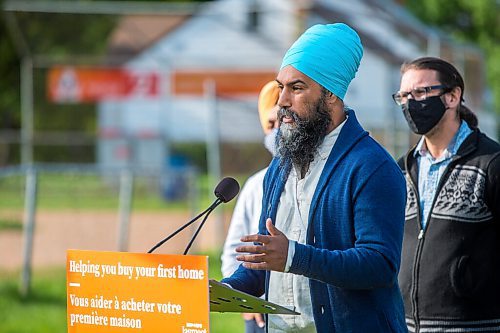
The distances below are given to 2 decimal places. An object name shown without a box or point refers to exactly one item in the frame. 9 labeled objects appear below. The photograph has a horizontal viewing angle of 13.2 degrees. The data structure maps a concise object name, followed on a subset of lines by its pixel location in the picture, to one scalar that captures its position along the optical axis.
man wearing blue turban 6.38
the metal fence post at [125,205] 24.36
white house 33.70
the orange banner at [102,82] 39.34
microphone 7.06
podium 6.35
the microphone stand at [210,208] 6.89
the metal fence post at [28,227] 21.74
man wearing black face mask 8.88
